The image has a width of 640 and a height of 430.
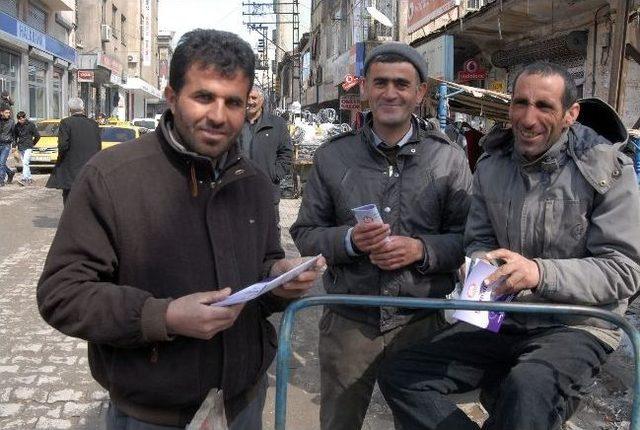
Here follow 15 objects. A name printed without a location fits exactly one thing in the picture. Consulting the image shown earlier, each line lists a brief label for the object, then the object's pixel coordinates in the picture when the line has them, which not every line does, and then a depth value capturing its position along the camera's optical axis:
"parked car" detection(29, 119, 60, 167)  19.03
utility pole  53.00
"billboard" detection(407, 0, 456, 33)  13.47
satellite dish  15.95
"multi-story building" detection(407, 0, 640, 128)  8.65
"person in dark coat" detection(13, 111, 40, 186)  16.09
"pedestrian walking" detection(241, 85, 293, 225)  6.70
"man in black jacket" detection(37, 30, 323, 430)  1.75
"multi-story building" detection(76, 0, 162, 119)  36.57
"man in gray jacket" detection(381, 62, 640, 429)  2.37
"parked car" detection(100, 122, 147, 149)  18.84
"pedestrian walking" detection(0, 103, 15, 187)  15.30
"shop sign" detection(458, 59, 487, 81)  14.87
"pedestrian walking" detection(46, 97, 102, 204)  9.02
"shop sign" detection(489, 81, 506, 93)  13.80
